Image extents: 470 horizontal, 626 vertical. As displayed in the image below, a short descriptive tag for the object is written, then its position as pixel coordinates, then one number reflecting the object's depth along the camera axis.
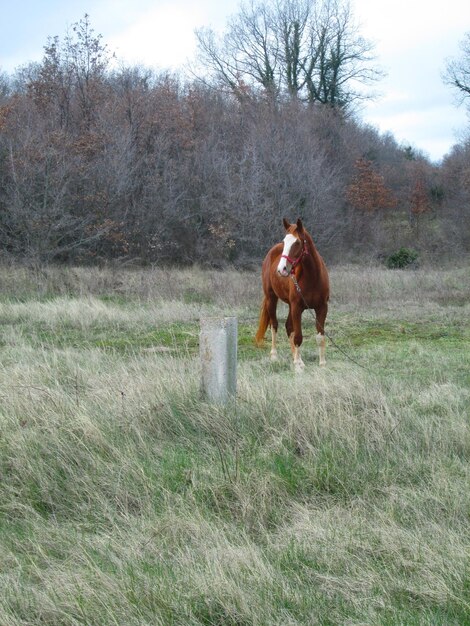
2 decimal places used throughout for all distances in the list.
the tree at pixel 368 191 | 42.59
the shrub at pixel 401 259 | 35.44
